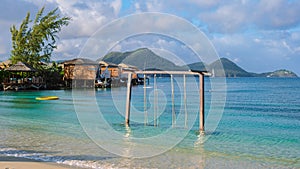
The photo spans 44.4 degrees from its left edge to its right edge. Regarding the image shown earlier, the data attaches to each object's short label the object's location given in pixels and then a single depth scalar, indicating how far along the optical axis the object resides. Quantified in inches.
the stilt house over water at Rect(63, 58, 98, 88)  1755.9
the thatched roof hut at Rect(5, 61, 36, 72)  1615.4
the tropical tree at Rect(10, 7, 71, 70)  1987.0
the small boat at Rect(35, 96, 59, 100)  1223.5
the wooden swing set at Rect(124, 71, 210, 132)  506.6
